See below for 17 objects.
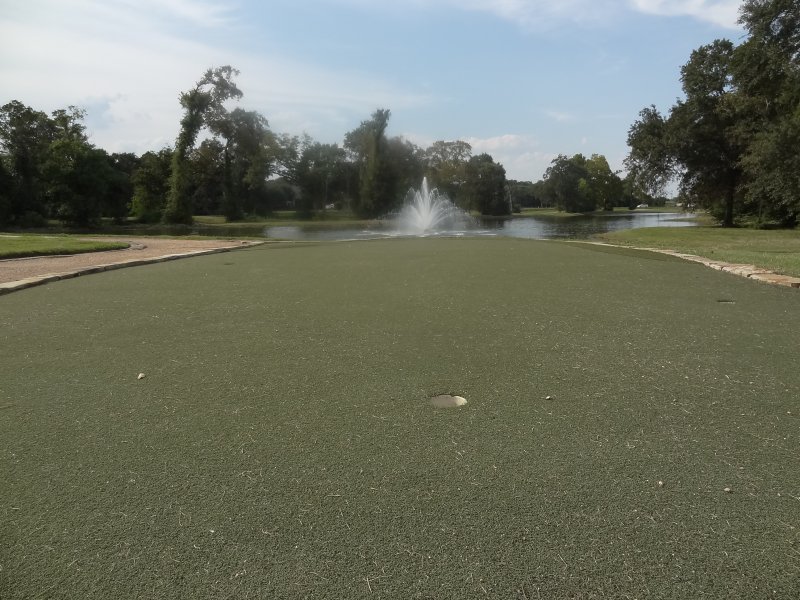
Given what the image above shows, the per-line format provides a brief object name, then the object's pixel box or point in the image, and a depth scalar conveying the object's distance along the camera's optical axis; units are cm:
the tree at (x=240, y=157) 5350
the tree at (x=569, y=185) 8838
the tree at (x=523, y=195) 11288
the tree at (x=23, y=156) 4016
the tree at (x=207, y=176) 5594
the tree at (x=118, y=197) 4891
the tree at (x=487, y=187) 7369
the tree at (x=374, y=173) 5806
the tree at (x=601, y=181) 9562
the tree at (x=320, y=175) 6462
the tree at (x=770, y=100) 2328
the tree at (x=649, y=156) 3091
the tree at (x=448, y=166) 7844
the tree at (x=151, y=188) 5141
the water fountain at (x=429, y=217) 3719
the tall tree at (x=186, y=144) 4675
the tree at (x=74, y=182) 3825
